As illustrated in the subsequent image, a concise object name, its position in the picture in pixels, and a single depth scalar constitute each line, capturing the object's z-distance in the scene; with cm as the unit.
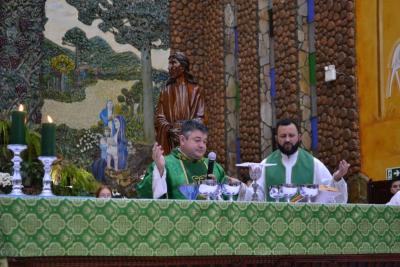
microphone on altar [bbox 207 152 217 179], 602
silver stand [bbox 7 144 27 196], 511
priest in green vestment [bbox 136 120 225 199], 665
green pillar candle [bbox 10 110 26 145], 508
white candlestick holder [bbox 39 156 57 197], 510
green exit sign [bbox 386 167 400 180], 1266
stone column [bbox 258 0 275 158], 1714
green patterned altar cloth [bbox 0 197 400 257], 434
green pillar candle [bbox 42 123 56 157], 512
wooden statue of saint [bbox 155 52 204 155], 1472
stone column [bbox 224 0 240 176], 1851
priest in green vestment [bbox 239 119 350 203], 768
